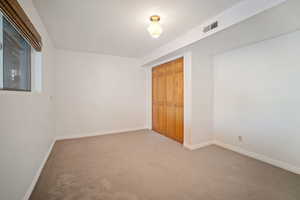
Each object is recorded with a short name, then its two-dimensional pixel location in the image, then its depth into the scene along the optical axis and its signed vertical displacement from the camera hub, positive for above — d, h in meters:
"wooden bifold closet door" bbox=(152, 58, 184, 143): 3.46 -0.01
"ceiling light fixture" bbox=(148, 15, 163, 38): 2.10 +1.07
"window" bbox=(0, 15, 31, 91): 1.32 +0.45
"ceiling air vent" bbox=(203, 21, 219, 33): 2.11 +1.12
